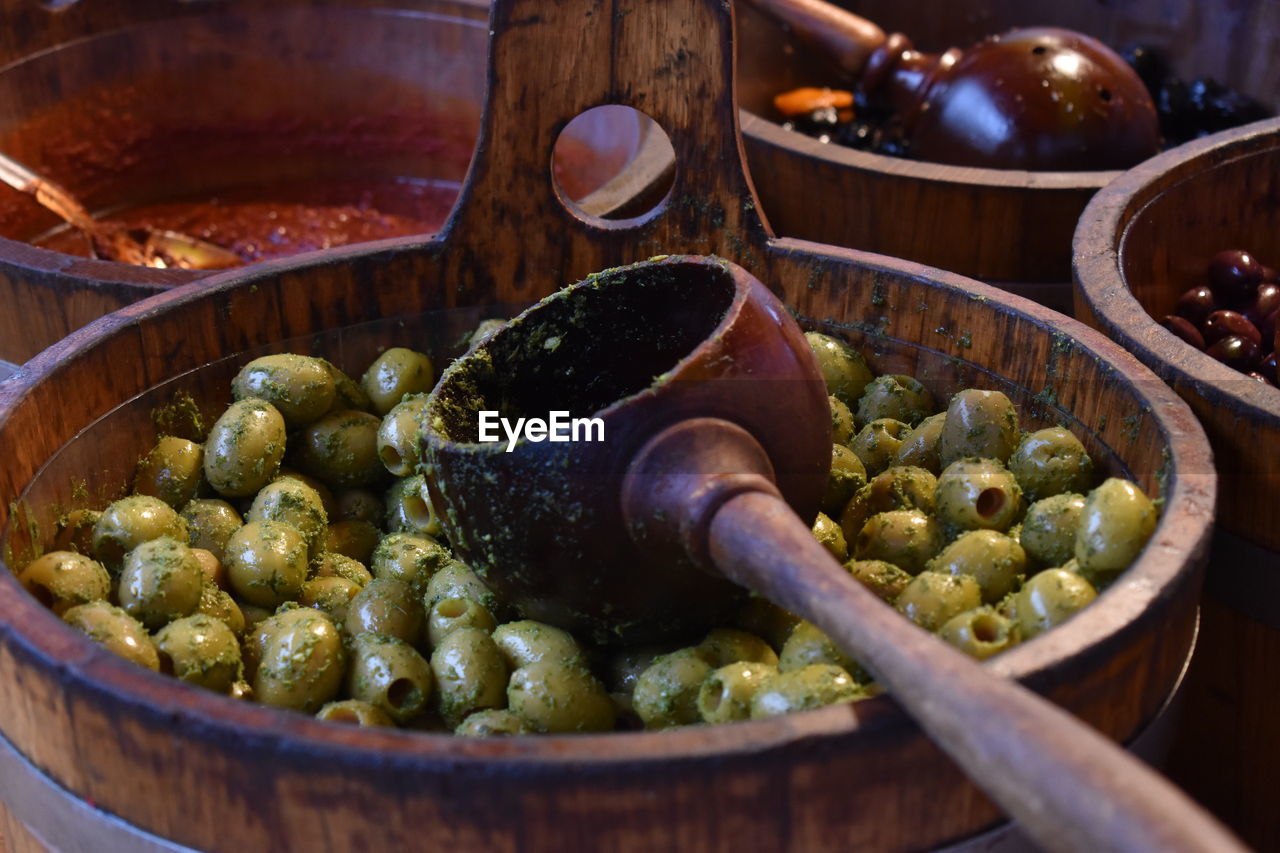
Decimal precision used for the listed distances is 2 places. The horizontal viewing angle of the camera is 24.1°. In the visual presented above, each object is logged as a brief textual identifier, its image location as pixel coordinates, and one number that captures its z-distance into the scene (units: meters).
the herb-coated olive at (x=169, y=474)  0.70
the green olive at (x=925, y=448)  0.70
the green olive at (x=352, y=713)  0.63
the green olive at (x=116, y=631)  0.63
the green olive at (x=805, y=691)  0.60
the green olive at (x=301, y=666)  0.64
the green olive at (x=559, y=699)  0.63
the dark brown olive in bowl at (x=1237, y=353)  0.76
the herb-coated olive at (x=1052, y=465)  0.67
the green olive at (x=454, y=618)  0.66
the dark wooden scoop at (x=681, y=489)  0.55
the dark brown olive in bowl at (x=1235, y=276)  0.80
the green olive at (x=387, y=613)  0.66
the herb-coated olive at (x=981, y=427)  0.68
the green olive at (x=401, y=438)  0.71
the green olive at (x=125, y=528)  0.67
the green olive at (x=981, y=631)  0.61
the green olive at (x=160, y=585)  0.65
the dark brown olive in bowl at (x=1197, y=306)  0.79
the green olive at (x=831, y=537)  0.67
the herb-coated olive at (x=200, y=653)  0.63
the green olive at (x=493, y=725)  0.62
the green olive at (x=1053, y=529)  0.65
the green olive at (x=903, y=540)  0.67
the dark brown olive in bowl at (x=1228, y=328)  0.77
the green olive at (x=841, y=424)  0.71
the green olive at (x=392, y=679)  0.64
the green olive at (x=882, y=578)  0.65
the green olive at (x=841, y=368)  0.73
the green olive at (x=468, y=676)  0.64
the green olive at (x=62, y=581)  0.65
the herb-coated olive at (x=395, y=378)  0.74
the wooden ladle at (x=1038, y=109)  0.87
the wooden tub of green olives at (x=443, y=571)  0.57
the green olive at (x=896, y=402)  0.72
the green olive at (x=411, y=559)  0.69
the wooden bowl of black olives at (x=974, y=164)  0.83
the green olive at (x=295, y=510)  0.69
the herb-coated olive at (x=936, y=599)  0.63
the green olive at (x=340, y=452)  0.72
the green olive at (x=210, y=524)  0.69
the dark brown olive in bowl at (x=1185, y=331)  0.76
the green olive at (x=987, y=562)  0.65
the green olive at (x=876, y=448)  0.71
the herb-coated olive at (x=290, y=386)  0.72
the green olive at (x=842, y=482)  0.69
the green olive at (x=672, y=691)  0.63
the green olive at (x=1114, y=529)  0.63
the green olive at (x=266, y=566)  0.67
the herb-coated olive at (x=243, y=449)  0.70
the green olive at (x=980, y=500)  0.67
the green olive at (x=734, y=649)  0.64
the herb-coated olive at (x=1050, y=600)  0.62
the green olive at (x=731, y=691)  0.62
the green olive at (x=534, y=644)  0.65
